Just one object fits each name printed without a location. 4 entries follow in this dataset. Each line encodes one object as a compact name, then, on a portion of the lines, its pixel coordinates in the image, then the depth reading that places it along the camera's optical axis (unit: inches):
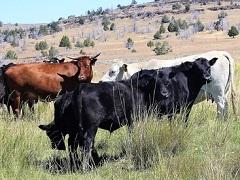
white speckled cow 472.1
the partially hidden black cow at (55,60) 621.6
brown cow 530.0
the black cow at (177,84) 374.9
